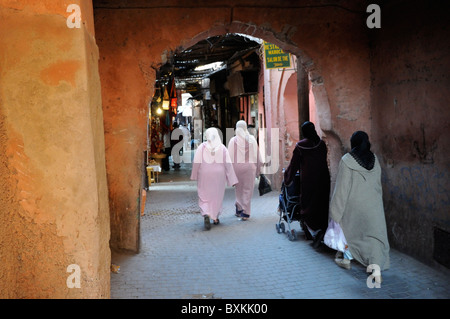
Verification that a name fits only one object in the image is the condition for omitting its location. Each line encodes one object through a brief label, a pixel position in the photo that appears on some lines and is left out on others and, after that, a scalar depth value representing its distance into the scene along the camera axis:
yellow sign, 9.51
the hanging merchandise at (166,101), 16.34
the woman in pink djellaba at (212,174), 7.86
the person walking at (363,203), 4.66
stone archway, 5.62
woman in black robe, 6.07
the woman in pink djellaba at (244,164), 8.40
